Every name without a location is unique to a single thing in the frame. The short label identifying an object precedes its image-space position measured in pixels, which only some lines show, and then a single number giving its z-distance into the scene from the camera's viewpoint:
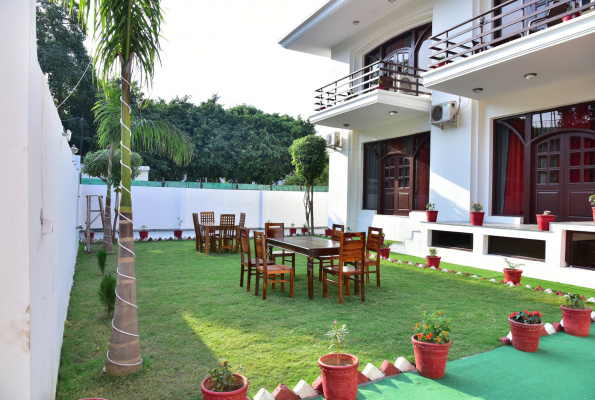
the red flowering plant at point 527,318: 3.52
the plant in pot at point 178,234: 12.73
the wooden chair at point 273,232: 7.20
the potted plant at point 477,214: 7.92
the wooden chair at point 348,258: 5.11
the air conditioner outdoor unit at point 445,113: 8.97
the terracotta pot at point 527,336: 3.44
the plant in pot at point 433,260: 7.69
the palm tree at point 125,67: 3.01
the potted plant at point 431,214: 9.08
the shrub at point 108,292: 4.32
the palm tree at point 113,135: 7.77
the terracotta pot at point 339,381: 2.54
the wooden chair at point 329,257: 6.24
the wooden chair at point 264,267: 5.23
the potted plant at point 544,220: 6.66
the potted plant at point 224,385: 2.27
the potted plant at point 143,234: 12.12
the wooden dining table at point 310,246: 5.40
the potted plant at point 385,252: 8.92
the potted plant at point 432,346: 2.91
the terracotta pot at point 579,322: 3.88
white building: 6.58
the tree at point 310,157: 13.02
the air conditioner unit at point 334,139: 12.95
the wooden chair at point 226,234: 9.60
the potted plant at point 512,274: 6.14
